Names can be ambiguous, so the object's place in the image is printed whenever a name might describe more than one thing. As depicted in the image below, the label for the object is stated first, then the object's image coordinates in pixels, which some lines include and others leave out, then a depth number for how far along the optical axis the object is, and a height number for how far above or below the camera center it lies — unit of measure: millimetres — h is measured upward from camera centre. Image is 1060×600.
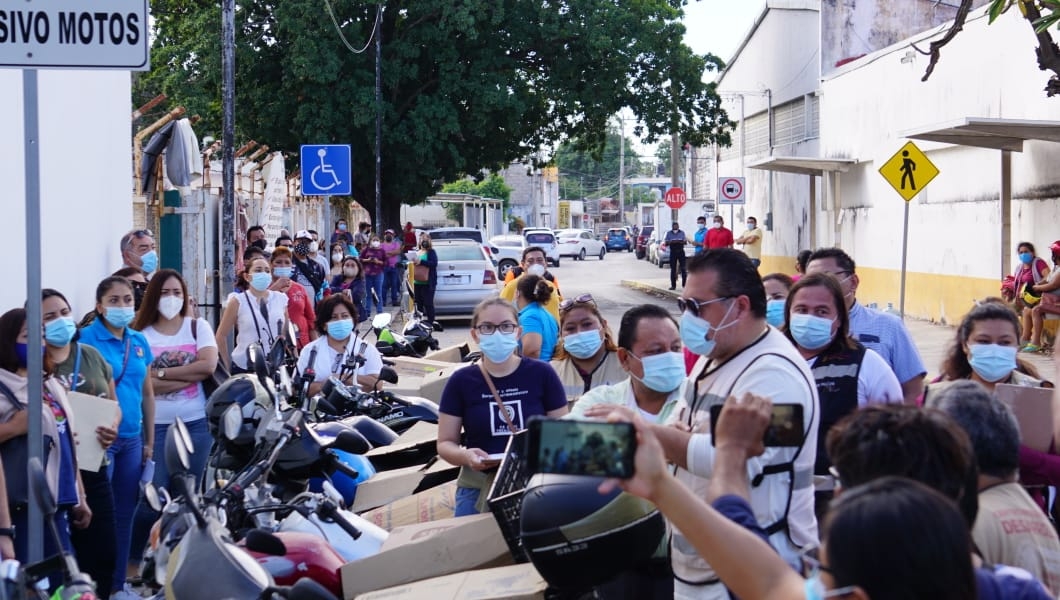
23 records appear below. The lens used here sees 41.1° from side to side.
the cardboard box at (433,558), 5836 -1338
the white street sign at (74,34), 5211 +761
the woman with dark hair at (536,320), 9461 -579
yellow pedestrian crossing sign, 16562 +714
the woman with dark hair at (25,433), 5930 -821
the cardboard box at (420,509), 7066 -1387
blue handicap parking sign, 20109 +964
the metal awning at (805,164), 30188 +1505
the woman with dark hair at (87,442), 6852 -995
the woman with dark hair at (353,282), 22422 -761
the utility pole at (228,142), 16438 +1122
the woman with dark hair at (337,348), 10508 -843
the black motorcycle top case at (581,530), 4398 -925
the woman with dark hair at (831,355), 5680 -513
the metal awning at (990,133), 17609 +1323
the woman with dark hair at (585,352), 7496 -629
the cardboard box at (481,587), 5188 -1326
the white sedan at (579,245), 67375 -494
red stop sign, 42125 +1040
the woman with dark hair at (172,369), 8555 -797
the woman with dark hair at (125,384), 7746 -811
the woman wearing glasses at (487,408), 6438 -790
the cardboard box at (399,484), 7887 -1424
